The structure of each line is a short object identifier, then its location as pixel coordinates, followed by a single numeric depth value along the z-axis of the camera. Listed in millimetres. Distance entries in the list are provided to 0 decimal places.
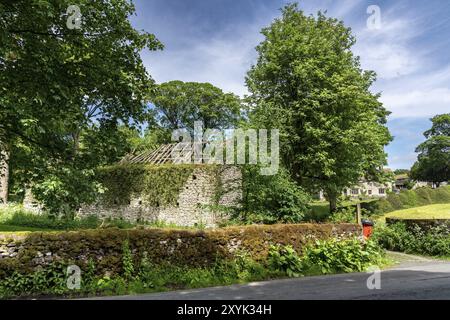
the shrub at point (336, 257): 11414
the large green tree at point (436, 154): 67125
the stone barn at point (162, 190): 22906
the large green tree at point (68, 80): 8430
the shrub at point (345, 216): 16119
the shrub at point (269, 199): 14125
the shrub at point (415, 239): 14773
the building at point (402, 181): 77212
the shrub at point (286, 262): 10805
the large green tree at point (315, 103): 19297
